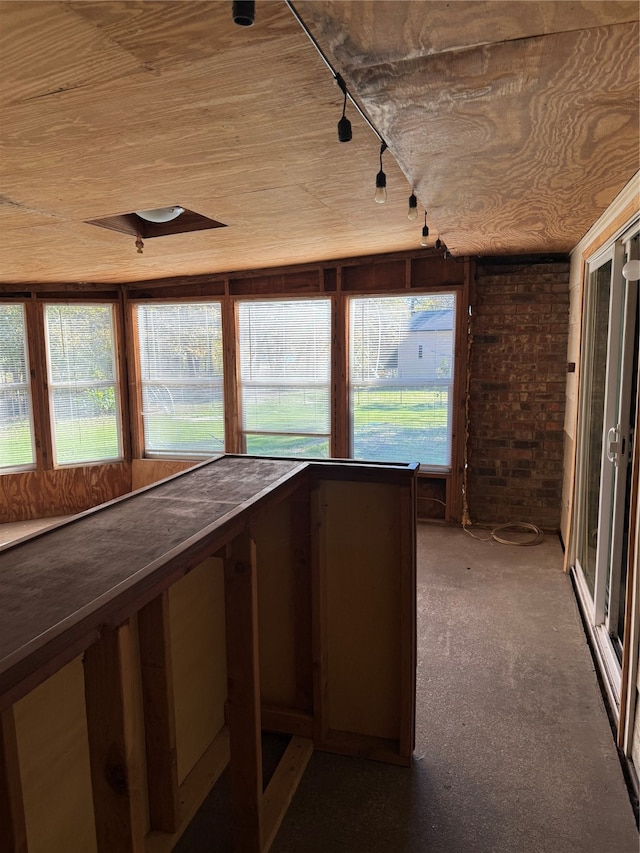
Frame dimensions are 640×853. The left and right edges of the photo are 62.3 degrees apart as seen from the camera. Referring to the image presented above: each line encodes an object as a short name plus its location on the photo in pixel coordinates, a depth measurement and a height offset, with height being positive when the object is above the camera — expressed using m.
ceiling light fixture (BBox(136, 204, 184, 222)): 3.31 +0.98
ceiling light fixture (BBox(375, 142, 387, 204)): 2.13 +0.73
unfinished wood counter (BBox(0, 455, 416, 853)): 1.03 -0.82
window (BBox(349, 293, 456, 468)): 4.92 -0.10
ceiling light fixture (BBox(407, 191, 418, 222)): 2.55 +0.78
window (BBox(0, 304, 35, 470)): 5.41 -0.22
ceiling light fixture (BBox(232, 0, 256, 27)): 0.97 +0.66
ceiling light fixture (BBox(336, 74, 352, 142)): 1.60 +0.72
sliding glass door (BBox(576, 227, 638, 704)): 2.50 -0.45
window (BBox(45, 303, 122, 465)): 5.61 -0.12
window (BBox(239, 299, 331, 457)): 5.30 -0.07
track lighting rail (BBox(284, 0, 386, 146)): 1.25 +0.83
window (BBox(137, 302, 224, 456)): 5.67 -0.08
